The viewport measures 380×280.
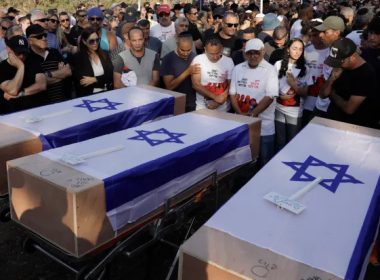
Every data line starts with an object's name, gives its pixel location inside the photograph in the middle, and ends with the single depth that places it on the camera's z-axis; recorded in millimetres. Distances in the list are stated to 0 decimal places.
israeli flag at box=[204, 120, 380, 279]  1653
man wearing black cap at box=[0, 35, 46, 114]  3760
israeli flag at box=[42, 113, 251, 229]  2383
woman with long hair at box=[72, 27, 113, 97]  4520
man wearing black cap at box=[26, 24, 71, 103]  4277
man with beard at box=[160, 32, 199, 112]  4406
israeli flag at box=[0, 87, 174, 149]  3021
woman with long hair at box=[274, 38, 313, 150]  4305
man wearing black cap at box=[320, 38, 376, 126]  3297
